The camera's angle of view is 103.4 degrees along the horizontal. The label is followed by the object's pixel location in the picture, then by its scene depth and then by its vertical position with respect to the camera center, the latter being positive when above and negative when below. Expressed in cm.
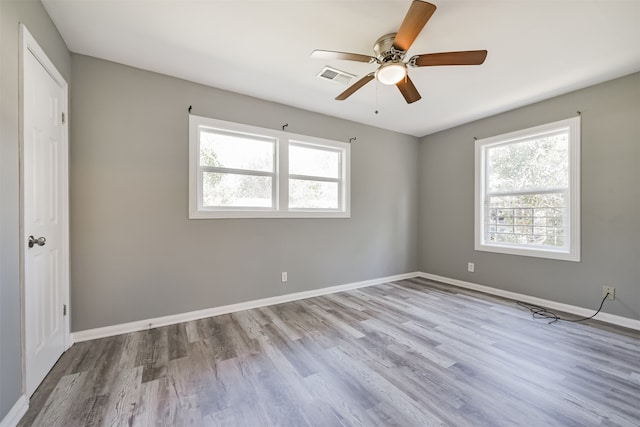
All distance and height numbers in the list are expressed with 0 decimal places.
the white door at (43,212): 158 +0
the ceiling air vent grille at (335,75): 258 +145
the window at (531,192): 306 +28
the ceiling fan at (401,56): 161 +117
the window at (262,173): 291 +51
